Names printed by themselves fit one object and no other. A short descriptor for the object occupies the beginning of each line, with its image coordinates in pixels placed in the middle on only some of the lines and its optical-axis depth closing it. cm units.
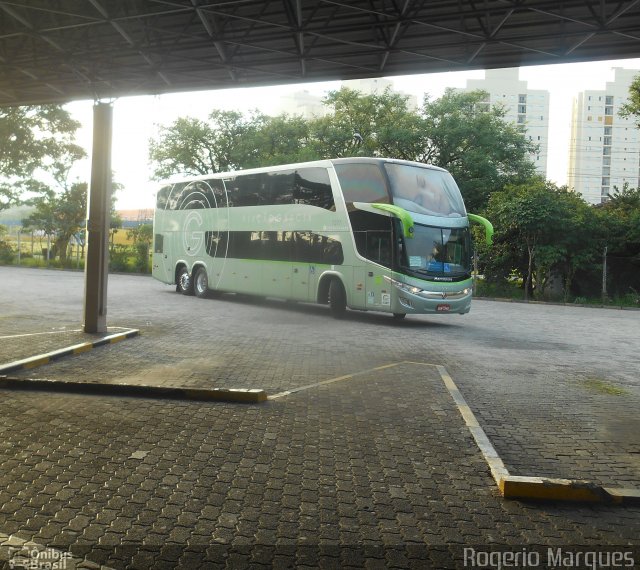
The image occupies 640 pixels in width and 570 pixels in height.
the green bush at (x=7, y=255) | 4559
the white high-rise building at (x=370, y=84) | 12312
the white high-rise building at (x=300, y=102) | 13586
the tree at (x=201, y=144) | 4850
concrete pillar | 1257
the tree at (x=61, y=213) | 4309
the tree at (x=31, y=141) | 3916
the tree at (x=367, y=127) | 4116
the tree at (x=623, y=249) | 2741
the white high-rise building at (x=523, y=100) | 13725
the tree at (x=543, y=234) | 2723
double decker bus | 1664
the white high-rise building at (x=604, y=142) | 13938
